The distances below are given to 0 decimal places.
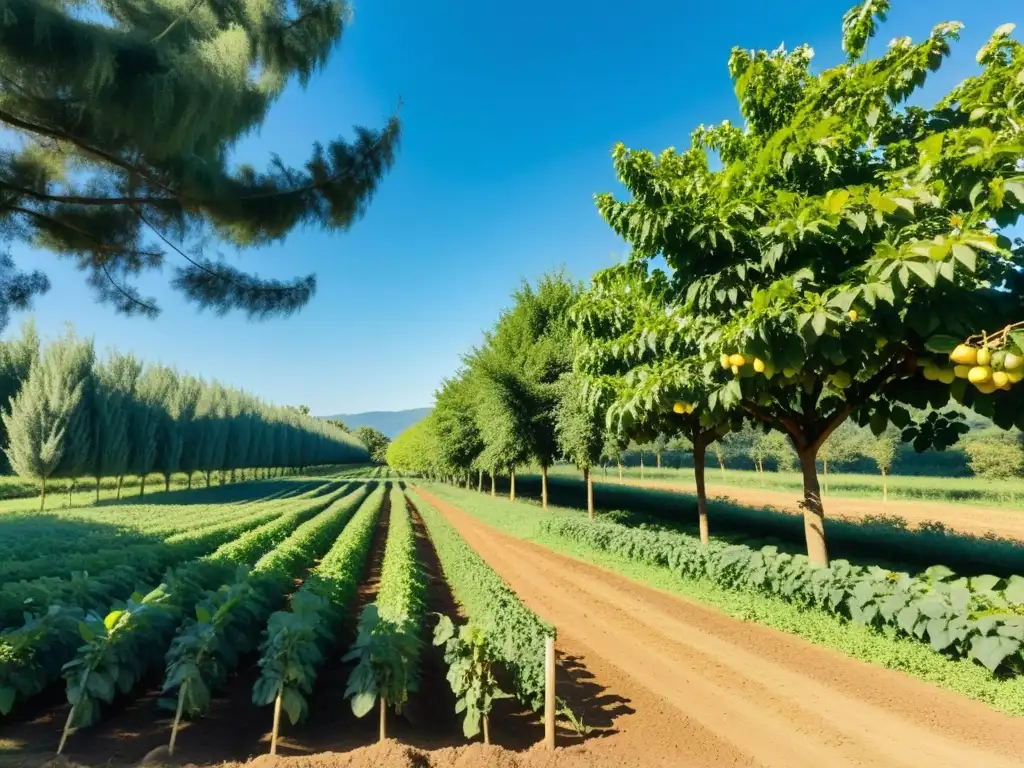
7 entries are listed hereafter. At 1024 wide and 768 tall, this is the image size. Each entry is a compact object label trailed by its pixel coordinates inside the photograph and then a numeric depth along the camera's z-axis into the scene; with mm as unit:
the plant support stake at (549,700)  3973
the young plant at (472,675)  4152
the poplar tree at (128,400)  29156
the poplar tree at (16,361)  28469
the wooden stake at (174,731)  3705
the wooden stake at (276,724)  3774
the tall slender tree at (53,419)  23484
